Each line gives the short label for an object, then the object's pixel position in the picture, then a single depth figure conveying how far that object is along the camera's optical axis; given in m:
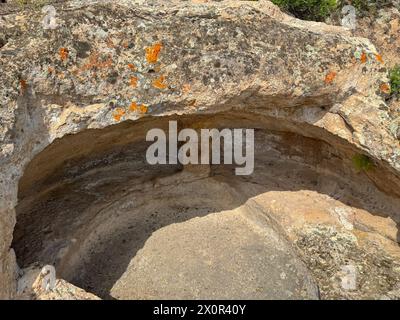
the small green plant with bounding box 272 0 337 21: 6.47
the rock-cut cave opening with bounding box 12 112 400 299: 5.24
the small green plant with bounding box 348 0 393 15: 6.32
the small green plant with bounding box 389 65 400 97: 4.93
